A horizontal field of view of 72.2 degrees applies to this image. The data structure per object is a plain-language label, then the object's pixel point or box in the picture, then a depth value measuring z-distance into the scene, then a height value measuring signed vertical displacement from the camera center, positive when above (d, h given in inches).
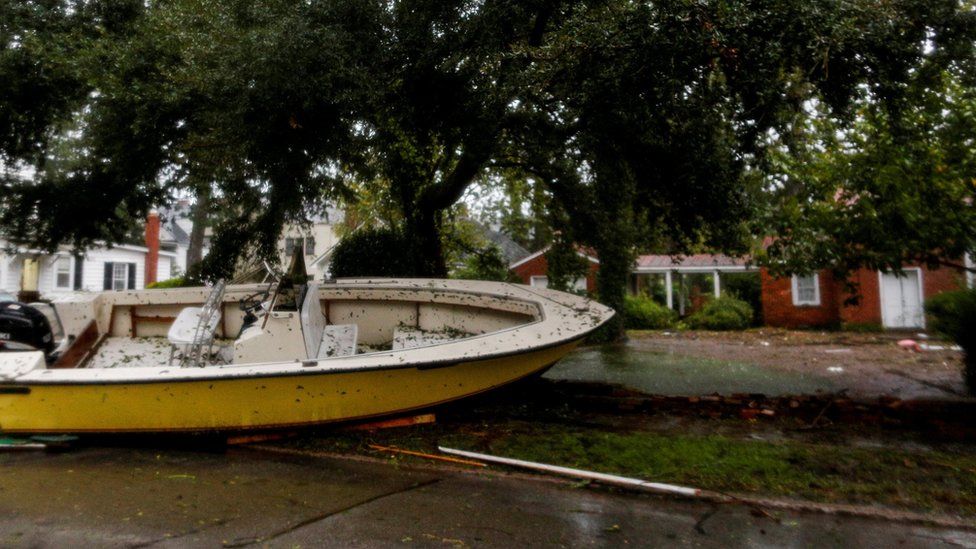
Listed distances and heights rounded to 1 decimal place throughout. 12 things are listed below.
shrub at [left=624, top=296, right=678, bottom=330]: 824.9 -0.8
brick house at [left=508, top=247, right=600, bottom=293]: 1043.9 +76.2
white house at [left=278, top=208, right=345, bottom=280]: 1058.7 +148.7
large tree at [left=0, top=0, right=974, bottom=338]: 231.3 +90.6
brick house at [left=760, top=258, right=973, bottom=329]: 722.8 +15.4
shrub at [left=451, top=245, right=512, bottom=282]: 590.9 +47.7
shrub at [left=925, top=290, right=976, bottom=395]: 250.1 -3.2
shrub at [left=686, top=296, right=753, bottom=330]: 792.9 -0.9
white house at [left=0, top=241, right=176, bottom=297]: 834.2 +70.1
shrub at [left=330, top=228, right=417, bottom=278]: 458.9 +44.2
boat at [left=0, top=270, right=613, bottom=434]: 202.1 -12.0
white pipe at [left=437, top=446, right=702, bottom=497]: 164.1 -41.9
